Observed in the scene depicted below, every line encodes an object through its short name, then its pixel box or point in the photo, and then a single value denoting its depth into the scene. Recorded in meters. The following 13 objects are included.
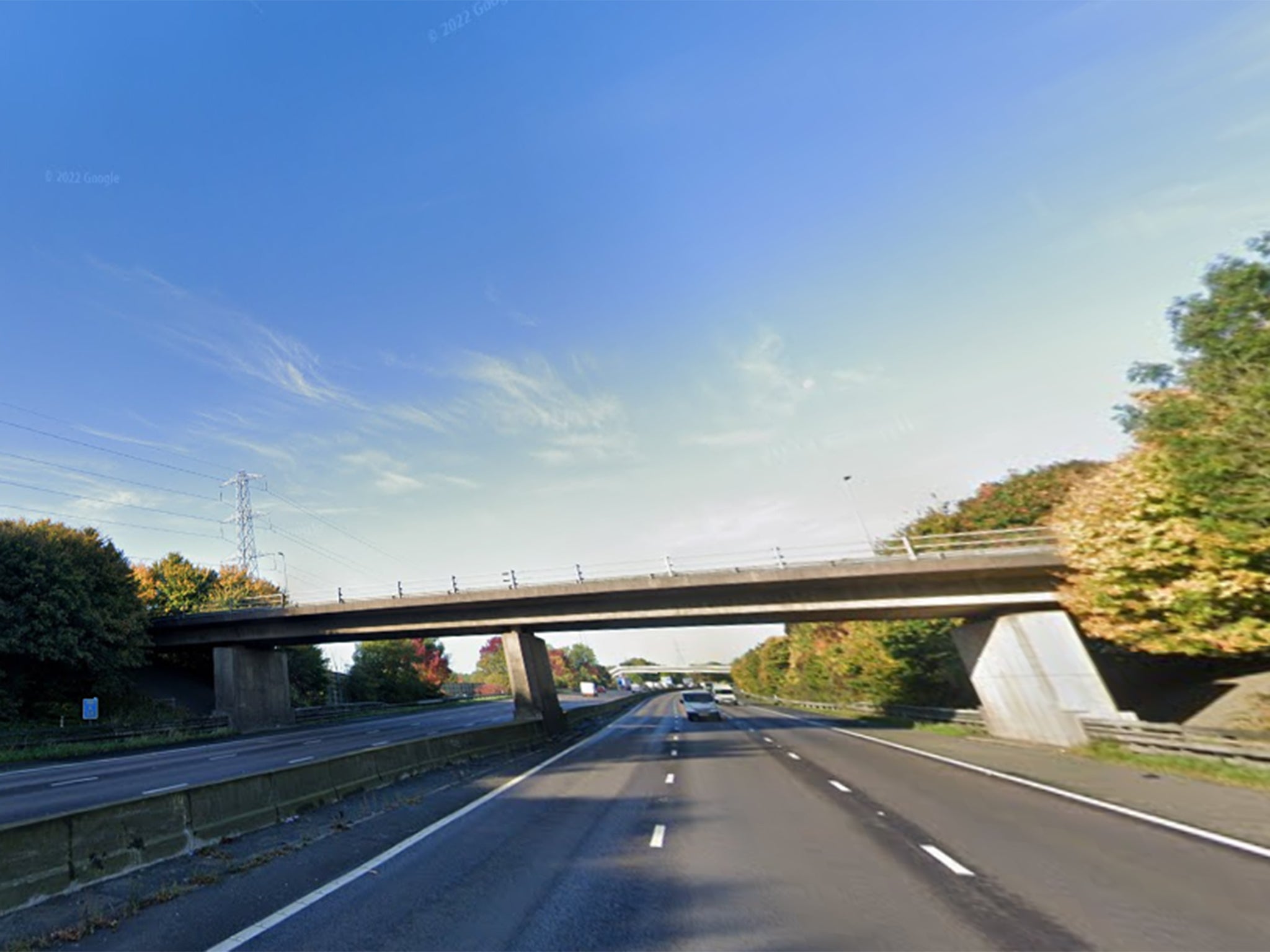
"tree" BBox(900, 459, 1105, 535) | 34.84
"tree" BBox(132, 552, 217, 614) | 58.53
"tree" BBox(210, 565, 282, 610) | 60.75
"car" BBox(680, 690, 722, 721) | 42.09
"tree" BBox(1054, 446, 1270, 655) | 16.12
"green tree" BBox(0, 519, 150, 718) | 35.16
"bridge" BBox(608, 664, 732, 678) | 173.88
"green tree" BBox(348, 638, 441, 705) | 72.25
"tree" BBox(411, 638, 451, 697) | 97.44
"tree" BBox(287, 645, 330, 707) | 62.31
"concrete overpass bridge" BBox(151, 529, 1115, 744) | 24.20
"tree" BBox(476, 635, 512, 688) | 191.38
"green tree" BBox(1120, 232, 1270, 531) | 15.07
